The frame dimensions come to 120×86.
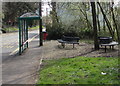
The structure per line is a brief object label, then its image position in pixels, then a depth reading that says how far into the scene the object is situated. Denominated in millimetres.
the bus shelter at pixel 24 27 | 7785
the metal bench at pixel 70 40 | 8992
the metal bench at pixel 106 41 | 7460
